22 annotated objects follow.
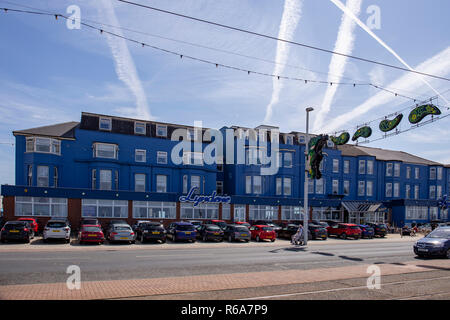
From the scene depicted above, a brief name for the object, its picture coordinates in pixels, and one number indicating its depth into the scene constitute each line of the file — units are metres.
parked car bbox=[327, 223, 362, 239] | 34.47
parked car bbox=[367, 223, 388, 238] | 37.88
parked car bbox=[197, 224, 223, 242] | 27.31
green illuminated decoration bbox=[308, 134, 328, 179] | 25.41
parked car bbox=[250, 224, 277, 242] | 29.15
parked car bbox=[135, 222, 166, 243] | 25.16
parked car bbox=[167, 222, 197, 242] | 26.34
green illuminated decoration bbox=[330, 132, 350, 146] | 25.70
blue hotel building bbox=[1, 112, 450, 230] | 35.25
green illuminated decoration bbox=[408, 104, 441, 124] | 18.14
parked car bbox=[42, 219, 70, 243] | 23.47
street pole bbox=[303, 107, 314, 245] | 26.44
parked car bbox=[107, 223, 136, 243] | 23.86
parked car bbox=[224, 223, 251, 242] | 28.02
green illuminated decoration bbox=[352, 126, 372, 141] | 23.69
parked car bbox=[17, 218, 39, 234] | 27.84
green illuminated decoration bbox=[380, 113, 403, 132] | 20.23
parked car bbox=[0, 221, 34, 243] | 22.52
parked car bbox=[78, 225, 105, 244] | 23.22
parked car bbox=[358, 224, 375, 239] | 35.98
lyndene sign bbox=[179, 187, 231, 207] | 39.19
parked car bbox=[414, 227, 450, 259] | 18.78
